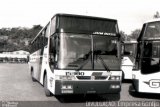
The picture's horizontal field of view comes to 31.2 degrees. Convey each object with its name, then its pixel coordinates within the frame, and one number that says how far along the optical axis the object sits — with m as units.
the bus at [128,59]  17.30
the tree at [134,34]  91.36
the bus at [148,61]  10.47
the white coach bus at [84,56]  9.09
